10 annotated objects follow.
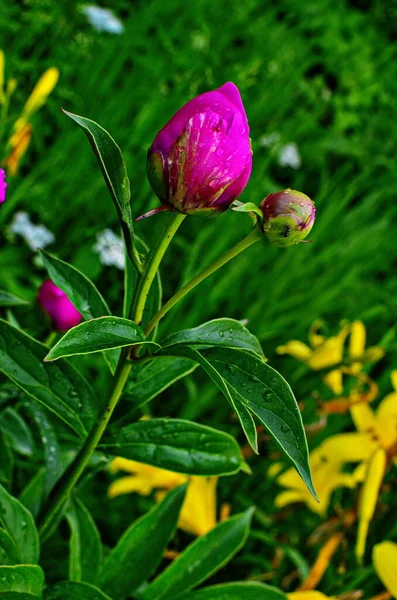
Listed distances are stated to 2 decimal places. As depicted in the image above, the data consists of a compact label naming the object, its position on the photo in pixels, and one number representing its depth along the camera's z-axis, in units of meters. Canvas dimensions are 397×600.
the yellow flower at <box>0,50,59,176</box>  1.14
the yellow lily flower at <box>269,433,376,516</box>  0.92
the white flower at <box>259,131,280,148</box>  1.67
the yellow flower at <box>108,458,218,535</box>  0.91
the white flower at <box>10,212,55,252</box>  1.34
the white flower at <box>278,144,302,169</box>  1.87
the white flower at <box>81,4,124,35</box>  1.79
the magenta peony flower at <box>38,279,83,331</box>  0.76
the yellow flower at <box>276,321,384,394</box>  1.03
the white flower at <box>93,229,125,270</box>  1.25
